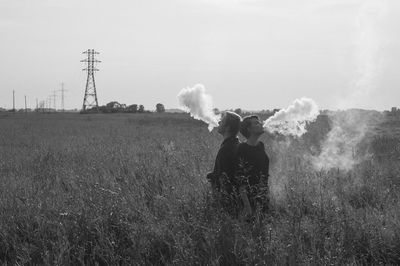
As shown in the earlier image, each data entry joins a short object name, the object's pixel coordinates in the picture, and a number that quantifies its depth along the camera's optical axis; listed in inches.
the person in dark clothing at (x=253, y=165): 202.1
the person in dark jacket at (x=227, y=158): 204.4
